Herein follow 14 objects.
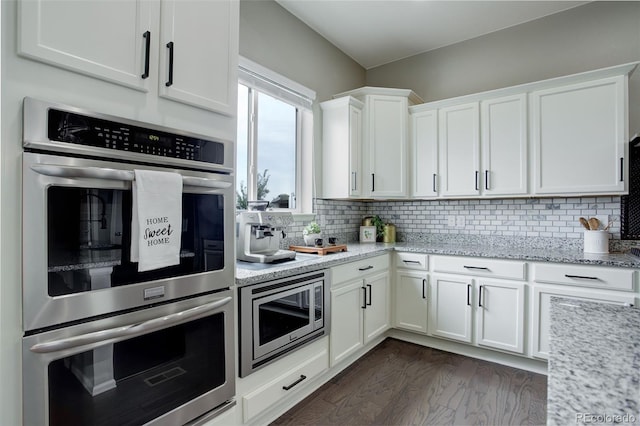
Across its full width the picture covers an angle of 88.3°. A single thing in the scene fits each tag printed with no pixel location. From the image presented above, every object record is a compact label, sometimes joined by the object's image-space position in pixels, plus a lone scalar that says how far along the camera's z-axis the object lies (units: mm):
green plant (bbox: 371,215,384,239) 3742
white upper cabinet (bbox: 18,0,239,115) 1027
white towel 1197
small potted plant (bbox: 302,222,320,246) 2841
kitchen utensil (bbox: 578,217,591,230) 2714
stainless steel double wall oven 1009
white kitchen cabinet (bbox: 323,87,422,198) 3410
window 2658
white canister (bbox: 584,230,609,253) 2602
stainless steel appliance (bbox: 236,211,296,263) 2162
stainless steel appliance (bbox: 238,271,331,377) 1710
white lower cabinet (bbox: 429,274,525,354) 2613
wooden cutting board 2609
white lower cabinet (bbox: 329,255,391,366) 2416
